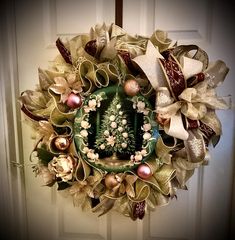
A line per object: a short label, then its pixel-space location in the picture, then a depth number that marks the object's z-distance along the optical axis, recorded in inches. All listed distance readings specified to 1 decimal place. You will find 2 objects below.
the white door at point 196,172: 28.9
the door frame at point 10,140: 32.0
